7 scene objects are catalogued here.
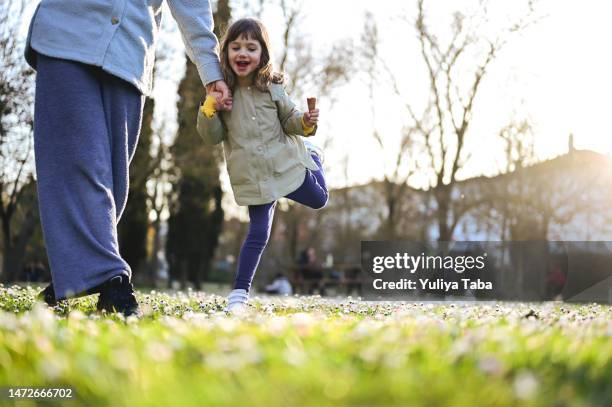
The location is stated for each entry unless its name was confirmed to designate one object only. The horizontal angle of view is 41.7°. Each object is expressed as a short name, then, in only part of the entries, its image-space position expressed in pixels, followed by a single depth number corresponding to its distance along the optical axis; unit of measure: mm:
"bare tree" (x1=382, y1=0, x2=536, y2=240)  27688
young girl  5941
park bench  27753
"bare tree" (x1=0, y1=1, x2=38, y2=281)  16750
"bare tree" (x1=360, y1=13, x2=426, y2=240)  30766
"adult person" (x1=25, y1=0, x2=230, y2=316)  4480
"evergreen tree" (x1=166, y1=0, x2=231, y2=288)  32541
